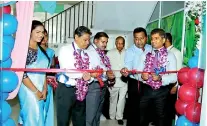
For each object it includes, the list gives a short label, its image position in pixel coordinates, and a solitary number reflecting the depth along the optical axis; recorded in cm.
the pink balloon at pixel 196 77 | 162
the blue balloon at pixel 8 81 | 146
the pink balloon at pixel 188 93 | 175
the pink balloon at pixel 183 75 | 182
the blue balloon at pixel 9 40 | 146
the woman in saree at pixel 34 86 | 172
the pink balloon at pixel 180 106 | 182
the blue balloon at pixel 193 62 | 177
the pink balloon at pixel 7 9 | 150
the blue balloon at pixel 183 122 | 172
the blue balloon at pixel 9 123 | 154
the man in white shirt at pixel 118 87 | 292
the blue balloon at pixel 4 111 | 149
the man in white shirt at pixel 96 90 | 189
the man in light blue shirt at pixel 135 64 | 220
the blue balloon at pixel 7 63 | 147
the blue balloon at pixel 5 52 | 142
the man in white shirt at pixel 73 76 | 178
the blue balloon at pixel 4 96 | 149
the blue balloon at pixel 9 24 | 143
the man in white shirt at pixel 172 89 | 221
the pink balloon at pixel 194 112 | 164
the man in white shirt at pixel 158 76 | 189
